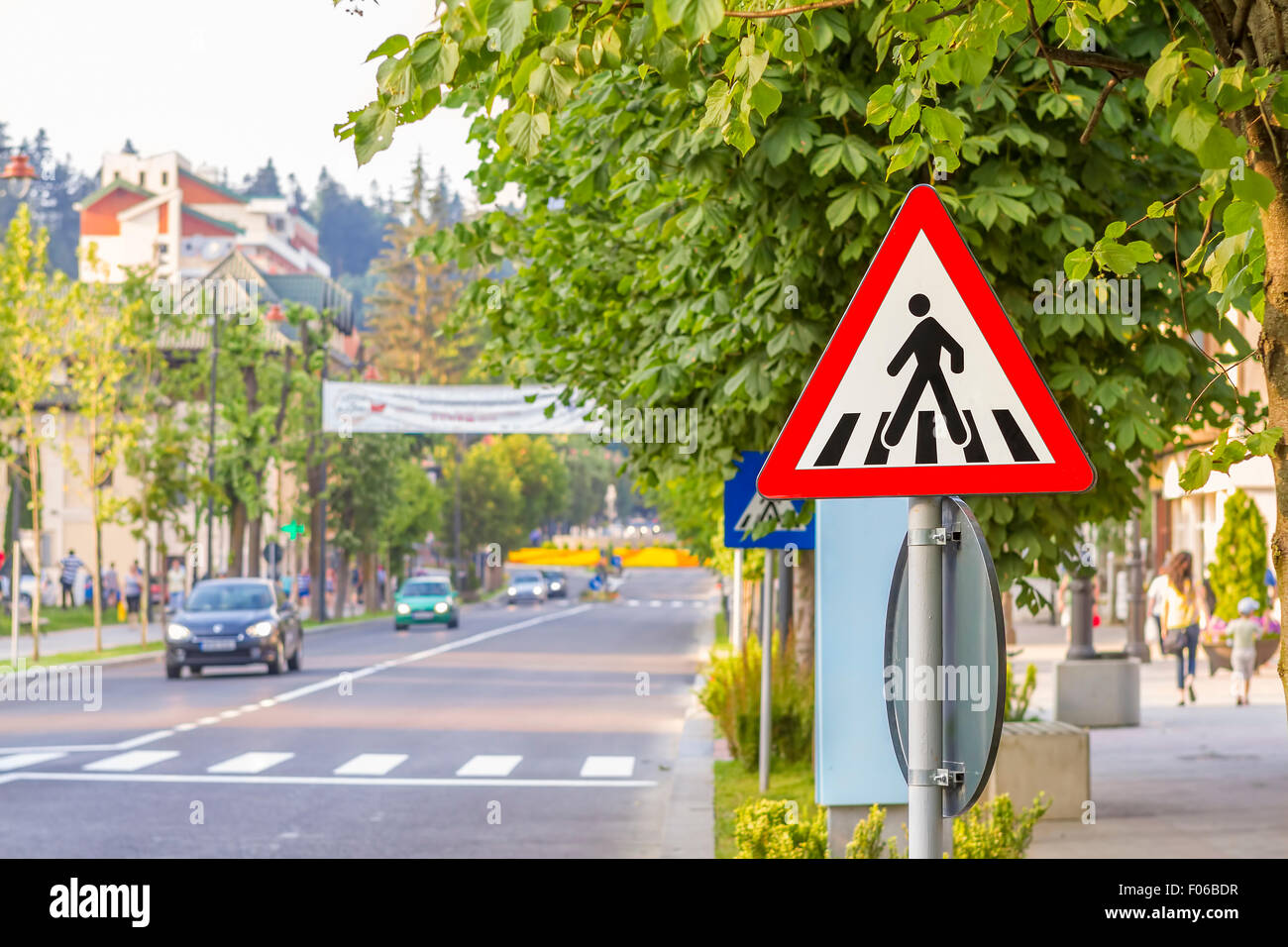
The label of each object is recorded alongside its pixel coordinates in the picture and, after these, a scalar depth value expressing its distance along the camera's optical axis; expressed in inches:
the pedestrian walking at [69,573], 2244.1
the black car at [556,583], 3503.9
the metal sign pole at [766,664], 523.8
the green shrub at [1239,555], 1256.8
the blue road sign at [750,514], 454.6
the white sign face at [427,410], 1695.4
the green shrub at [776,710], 575.5
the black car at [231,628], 1093.1
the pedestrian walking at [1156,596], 1048.8
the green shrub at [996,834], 310.0
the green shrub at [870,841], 311.4
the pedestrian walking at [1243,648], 871.1
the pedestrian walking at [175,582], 2118.2
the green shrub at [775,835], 319.3
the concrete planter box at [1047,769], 475.5
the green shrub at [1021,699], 555.9
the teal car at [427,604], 2053.4
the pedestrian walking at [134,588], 2044.8
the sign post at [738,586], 806.1
